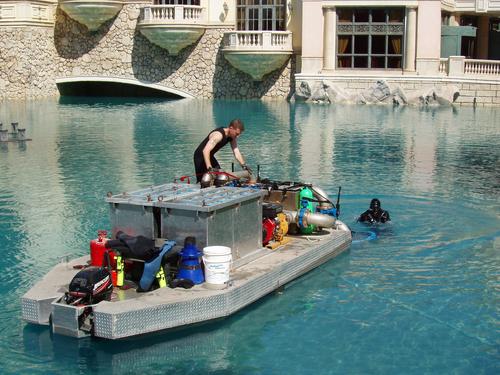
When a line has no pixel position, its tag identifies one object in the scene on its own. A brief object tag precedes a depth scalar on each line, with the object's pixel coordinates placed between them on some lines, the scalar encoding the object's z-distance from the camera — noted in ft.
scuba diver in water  41.73
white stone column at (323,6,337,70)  114.42
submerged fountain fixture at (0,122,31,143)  71.67
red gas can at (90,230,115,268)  29.43
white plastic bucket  28.12
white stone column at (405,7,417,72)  111.65
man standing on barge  37.83
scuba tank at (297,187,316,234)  36.19
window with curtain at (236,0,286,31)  121.19
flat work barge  26.45
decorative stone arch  124.06
